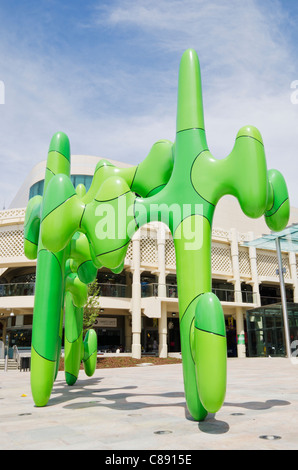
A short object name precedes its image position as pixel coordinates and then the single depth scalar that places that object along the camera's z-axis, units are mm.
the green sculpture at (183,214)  4504
